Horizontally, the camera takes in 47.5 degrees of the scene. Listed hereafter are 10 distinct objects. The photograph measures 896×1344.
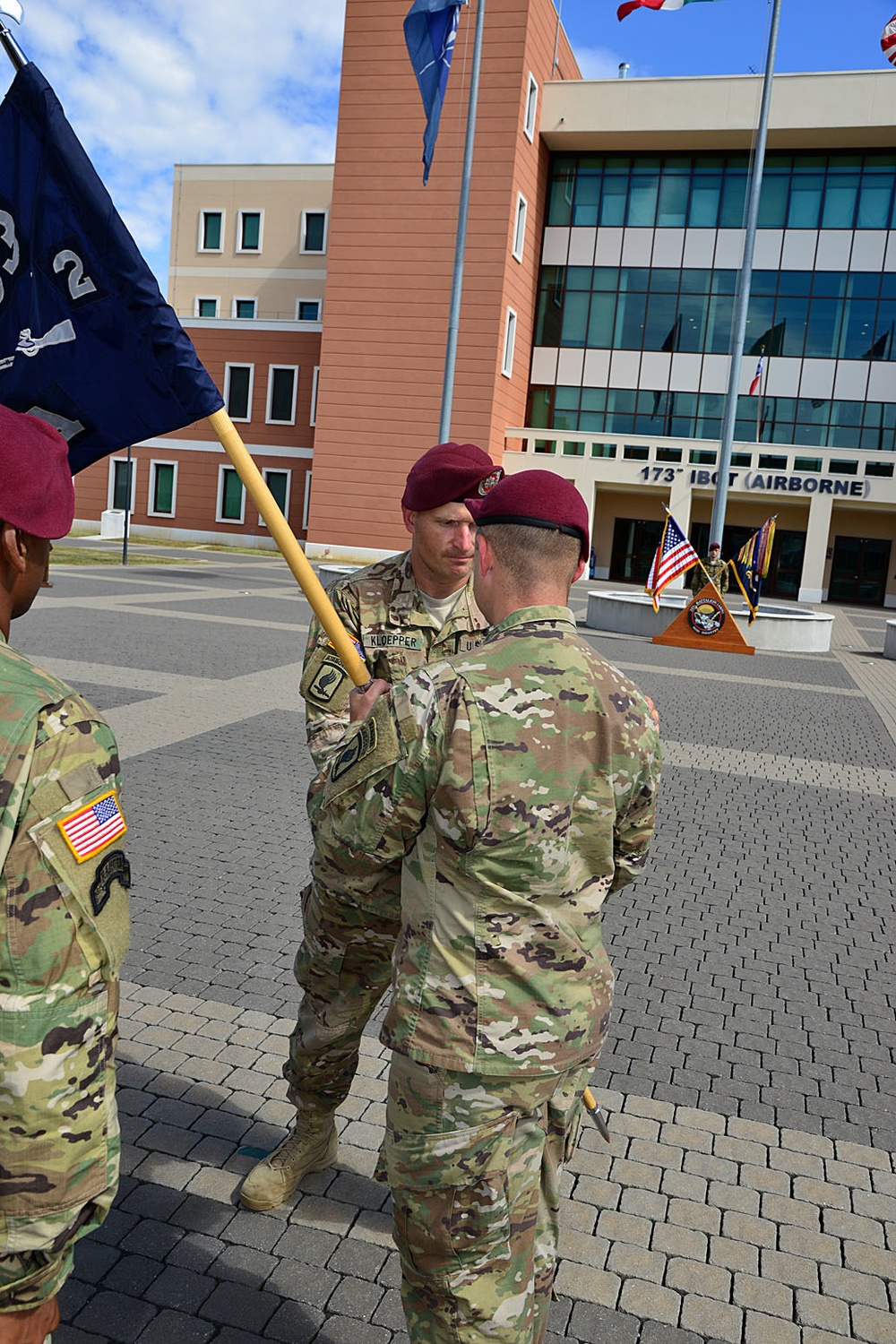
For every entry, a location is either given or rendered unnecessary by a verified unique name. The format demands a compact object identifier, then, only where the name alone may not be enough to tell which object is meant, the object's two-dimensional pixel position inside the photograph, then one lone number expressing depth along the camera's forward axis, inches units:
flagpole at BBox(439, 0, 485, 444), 782.5
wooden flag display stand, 729.0
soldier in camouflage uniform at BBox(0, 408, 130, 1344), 59.8
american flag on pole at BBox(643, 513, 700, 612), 697.0
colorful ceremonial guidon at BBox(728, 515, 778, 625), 775.3
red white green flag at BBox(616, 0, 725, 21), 638.5
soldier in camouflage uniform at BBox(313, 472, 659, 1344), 72.3
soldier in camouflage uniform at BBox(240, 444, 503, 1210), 110.1
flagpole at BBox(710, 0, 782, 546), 837.2
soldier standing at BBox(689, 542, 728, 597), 750.5
